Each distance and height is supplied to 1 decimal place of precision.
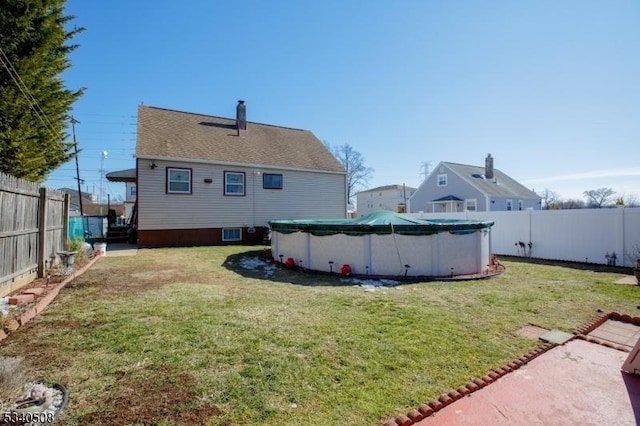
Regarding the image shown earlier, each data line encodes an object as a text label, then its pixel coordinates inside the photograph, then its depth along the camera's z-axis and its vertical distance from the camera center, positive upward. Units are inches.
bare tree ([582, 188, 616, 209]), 1755.7 +160.5
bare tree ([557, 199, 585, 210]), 1644.1 +112.0
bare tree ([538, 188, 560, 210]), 1869.7 +170.0
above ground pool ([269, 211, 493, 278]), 293.9 -26.8
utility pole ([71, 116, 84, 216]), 866.0 +151.4
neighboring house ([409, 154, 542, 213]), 1016.2 +104.6
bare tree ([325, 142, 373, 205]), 1727.4 +304.9
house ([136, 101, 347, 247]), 506.0 +72.9
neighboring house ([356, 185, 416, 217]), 1833.2 +138.0
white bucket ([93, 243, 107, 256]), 389.1 -42.1
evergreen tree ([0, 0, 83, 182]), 386.1 +185.7
